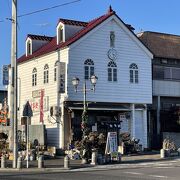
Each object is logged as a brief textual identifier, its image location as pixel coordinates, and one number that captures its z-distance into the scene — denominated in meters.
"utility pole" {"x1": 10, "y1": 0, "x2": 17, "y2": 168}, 23.02
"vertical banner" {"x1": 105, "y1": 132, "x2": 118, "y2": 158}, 26.08
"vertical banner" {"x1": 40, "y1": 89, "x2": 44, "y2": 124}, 33.50
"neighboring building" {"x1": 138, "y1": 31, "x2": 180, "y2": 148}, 37.44
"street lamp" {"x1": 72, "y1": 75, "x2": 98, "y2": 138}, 26.53
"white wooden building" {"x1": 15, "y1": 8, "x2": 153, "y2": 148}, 31.81
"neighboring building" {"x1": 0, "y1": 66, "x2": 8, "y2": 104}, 31.86
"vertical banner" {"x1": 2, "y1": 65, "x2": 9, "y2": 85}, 31.91
